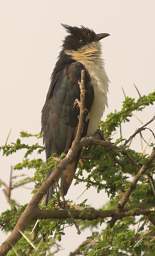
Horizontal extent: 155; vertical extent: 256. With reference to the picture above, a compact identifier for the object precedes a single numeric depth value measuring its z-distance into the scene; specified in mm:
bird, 11289
